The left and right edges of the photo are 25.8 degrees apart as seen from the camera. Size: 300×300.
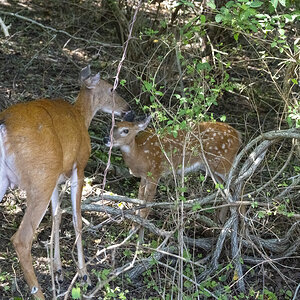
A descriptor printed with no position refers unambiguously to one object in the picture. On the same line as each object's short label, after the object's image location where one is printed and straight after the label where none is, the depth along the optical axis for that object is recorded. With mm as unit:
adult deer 5102
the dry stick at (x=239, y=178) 5934
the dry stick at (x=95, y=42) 9051
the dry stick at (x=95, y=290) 3868
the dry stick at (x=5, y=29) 7423
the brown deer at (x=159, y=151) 7324
